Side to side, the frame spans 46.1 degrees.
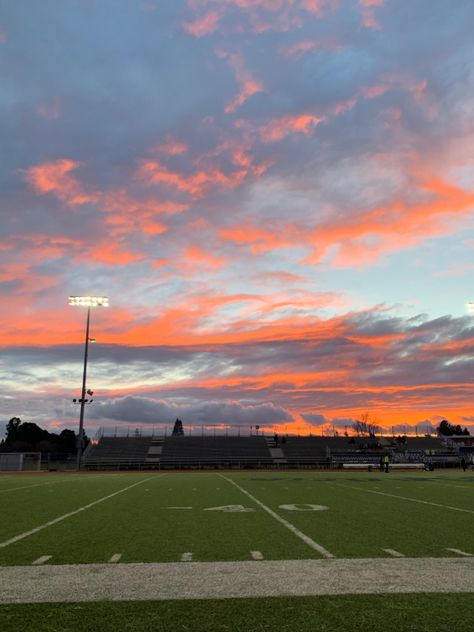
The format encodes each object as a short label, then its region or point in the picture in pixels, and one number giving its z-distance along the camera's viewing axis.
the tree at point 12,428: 149.00
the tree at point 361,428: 137.27
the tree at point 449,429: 169.16
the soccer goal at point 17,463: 43.62
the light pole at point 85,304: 44.25
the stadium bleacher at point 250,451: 59.34
